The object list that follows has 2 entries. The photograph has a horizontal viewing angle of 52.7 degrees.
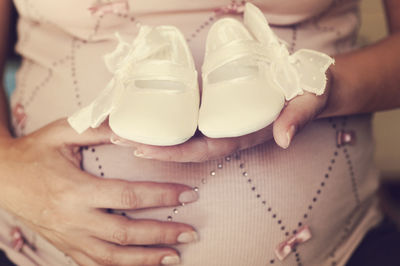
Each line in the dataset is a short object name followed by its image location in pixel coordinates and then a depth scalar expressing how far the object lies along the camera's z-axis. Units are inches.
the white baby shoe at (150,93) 19.0
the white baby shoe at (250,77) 18.8
